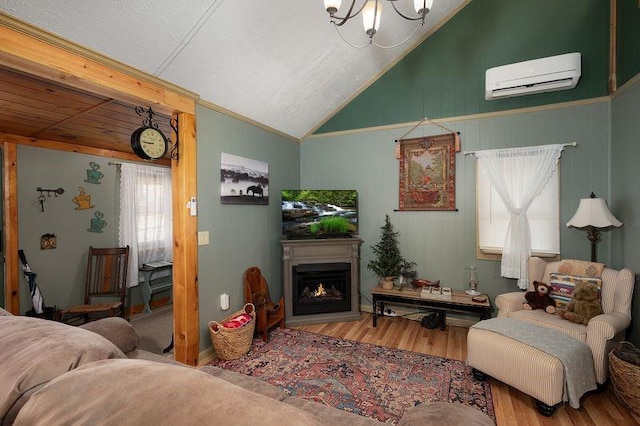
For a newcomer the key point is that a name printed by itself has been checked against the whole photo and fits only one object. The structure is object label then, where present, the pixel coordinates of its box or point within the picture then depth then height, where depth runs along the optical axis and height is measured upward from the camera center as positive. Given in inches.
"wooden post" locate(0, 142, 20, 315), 122.6 -6.2
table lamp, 100.7 -2.5
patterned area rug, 82.0 -55.1
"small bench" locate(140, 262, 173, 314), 159.2 -40.7
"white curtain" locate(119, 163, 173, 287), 157.9 -2.0
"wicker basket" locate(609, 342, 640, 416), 73.2 -45.4
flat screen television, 142.4 -1.8
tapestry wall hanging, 137.5 +18.4
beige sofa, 21.6 -16.1
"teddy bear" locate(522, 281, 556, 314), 103.0 -32.3
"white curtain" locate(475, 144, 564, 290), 120.0 +10.7
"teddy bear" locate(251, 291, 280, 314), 122.9 -40.7
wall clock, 87.7 +21.7
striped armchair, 81.5 -33.7
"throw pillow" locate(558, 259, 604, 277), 100.7 -21.2
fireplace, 139.3 -35.0
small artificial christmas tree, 140.9 -23.2
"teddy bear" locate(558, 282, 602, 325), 91.8 -31.3
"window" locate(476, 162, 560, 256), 120.8 -3.8
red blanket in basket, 107.8 -42.9
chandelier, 65.7 +48.4
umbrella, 123.6 -33.8
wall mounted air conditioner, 110.3 +53.9
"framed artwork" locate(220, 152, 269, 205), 116.7 +13.4
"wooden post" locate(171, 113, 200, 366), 98.7 -13.2
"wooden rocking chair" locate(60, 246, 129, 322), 142.0 -34.5
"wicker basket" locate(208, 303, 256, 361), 103.1 -47.6
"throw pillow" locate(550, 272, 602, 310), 99.3 -27.3
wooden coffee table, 118.0 -39.9
